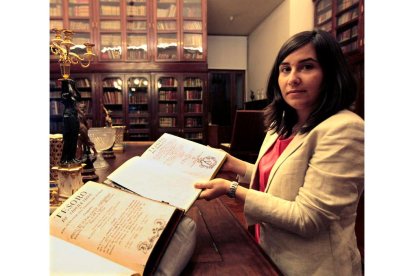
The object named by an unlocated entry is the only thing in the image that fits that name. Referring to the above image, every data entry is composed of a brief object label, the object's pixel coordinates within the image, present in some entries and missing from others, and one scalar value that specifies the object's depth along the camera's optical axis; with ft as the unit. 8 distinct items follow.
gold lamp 3.06
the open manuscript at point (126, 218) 1.56
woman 2.49
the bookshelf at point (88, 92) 15.76
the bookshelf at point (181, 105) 16.33
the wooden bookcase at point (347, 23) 10.55
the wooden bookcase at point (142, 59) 15.76
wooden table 1.82
